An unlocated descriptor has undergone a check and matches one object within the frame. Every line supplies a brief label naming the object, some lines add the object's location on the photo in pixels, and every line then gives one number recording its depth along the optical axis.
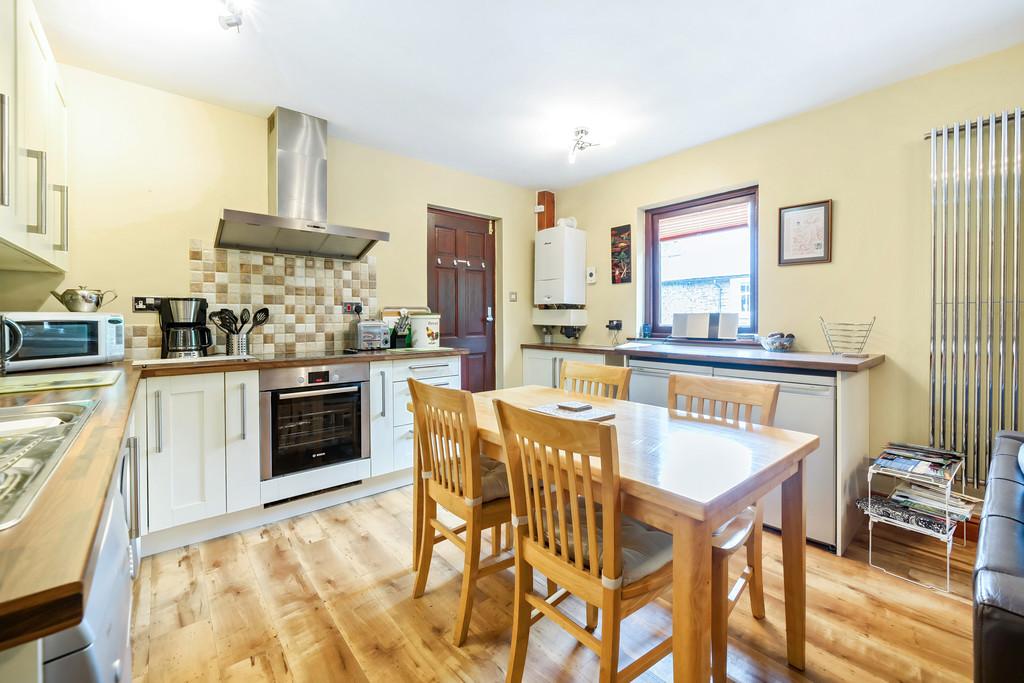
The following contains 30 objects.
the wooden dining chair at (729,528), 1.26
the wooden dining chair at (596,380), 2.14
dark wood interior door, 3.83
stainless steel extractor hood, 2.69
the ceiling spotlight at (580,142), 3.05
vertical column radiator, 2.15
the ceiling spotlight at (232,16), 1.77
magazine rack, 1.88
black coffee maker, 2.44
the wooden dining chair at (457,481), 1.53
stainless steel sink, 0.61
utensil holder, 2.70
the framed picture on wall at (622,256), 3.84
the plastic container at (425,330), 3.35
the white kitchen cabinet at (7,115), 1.32
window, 3.23
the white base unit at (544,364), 3.73
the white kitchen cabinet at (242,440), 2.32
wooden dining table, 0.99
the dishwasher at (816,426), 2.16
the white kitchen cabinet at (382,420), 2.82
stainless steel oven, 2.45
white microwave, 1.70
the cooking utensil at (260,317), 2.81
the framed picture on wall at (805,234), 2.74
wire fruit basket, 2.59
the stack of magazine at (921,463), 1.92
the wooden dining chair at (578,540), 1.08
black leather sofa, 0.71
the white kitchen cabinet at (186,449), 2.12
